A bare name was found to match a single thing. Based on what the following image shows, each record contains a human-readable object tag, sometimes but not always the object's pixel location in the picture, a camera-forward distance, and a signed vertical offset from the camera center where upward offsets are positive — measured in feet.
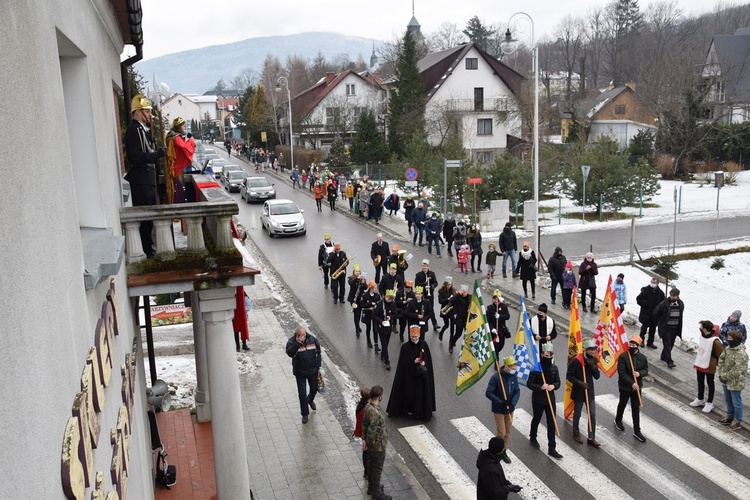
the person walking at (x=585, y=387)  37.50 -13.52
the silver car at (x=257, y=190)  127.24 -9.64
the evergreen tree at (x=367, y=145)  174.60 -3.51
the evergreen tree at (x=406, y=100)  178.60 +6.73
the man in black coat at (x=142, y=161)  25.59 -0.76
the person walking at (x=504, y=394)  35.63 -13.09
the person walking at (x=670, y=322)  48.19 -13.44
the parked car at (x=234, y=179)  142.10 -8.59
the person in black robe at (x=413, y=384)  39.96 -14.07
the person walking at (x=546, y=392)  36.32 -13.28
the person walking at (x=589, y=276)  58.49 -12.37
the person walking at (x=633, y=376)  37.83 -13.22
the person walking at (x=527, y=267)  63.31 -12.40
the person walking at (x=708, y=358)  40.57 -13.35
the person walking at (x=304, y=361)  39.50 -12.26
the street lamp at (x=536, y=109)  72.84 +1.36
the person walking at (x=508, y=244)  70.79 -11.53
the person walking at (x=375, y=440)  31.94 -13.41
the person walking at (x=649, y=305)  51.65 -13.13
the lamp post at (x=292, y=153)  174.77 -4.78
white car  95.09 -11.10
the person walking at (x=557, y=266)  60.49 -11.86
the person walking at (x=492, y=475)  27.05 -12.90
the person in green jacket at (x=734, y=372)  38.09 -13.31
